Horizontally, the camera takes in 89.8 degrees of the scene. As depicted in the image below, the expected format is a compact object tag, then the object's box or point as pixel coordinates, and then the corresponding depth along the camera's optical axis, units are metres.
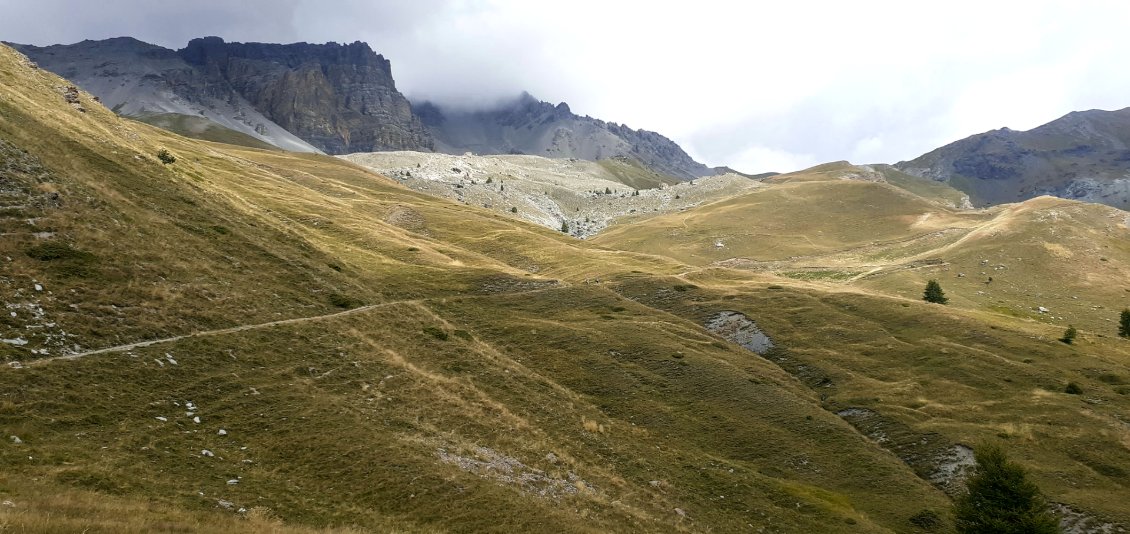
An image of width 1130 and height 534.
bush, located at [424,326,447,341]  50.91
